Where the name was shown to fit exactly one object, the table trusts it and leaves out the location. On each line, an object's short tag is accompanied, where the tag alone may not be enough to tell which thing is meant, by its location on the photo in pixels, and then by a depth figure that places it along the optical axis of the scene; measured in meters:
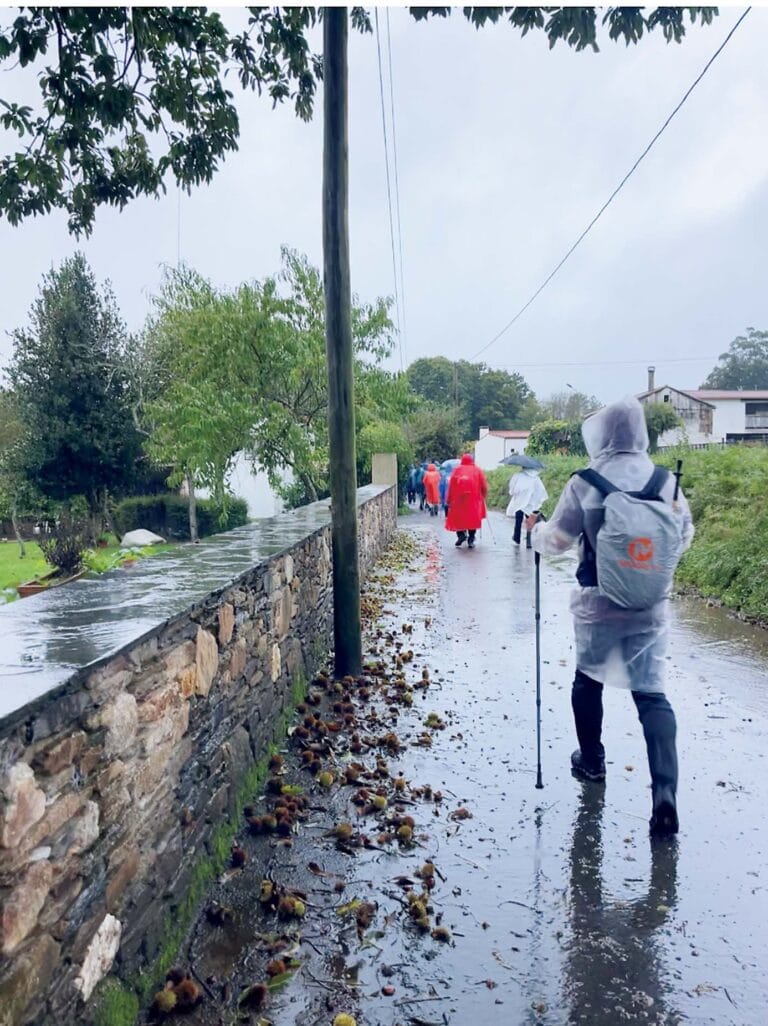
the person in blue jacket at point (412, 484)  28.62
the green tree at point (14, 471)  26.84
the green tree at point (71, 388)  26.78
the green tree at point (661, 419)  29.84
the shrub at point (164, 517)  26.33
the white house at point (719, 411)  53.47
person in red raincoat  14.10
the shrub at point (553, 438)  32.81
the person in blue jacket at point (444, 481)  21.83
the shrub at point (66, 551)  14.67
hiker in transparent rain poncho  3.63
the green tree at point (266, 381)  15.88
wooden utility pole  5.29
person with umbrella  12.35
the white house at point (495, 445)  55.67
